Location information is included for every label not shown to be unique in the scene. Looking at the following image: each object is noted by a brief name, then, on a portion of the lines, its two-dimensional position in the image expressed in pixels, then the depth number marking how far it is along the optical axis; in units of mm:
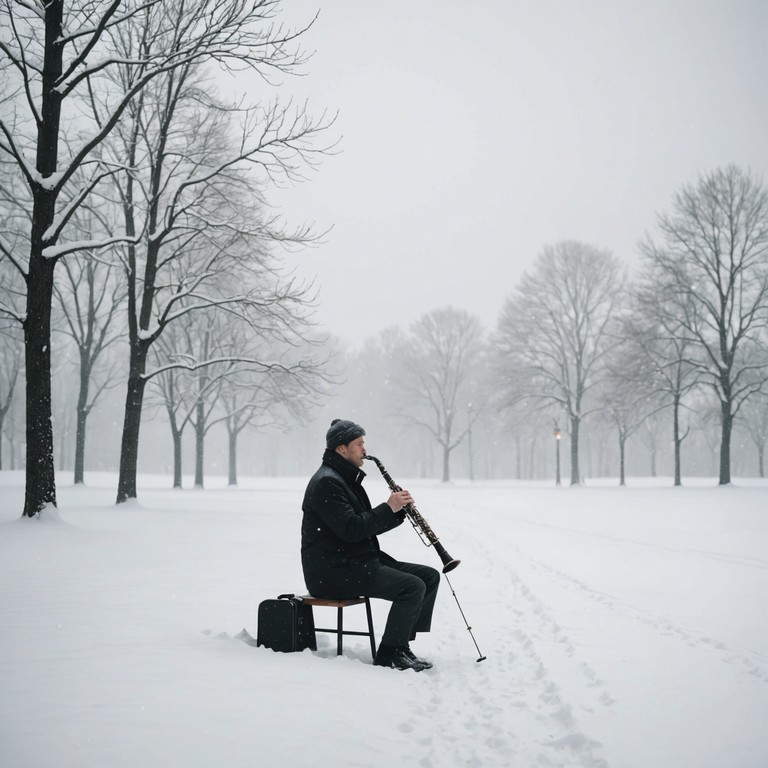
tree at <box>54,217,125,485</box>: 24484
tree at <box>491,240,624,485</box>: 37219
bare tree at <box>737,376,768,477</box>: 46906
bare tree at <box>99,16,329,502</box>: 12484
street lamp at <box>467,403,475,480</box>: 51506
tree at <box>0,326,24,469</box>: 32344
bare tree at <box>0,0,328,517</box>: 10062
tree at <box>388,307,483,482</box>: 49625
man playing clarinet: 5090
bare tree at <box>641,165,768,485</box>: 29078
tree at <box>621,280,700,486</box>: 30359
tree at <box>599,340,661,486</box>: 30891
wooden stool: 5102
